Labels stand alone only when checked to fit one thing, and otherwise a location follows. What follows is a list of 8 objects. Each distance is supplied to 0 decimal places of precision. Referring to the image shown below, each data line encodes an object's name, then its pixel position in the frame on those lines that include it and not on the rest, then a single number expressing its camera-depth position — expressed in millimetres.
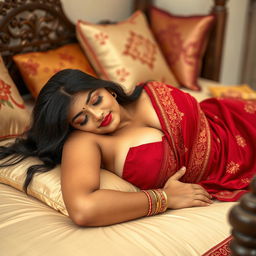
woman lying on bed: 1359
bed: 1233
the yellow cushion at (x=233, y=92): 2529
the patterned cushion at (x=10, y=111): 1870
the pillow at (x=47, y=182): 1470
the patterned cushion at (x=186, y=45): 2789
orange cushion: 2217
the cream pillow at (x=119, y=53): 2477
